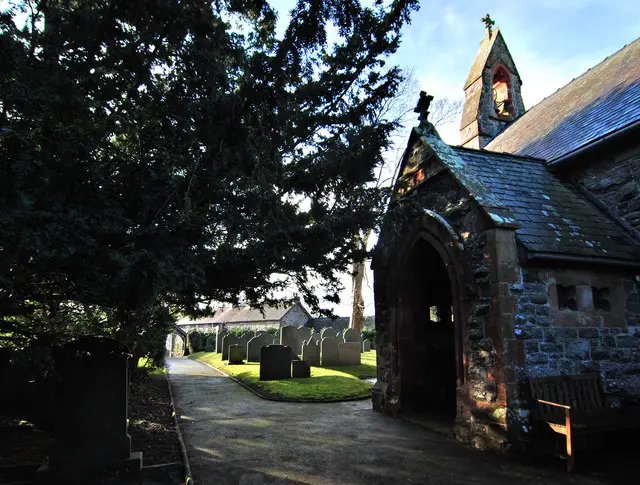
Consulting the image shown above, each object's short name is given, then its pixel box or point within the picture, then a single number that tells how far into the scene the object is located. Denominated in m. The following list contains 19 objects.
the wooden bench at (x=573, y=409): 5.07
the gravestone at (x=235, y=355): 18.41
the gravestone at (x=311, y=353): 15.39
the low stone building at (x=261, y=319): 34.75
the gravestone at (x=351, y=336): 17.34
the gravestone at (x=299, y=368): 12.85
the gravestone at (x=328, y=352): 15.23
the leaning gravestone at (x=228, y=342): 20.84
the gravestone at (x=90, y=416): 4.36
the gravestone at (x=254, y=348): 18.09
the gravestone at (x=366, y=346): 23.88
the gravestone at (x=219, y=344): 26.67
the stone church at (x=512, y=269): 5.89
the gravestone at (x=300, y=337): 17.14
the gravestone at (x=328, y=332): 18.29
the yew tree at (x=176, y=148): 2.97
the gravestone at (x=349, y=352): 15.44
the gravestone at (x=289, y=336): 17.02
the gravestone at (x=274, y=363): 12.61
